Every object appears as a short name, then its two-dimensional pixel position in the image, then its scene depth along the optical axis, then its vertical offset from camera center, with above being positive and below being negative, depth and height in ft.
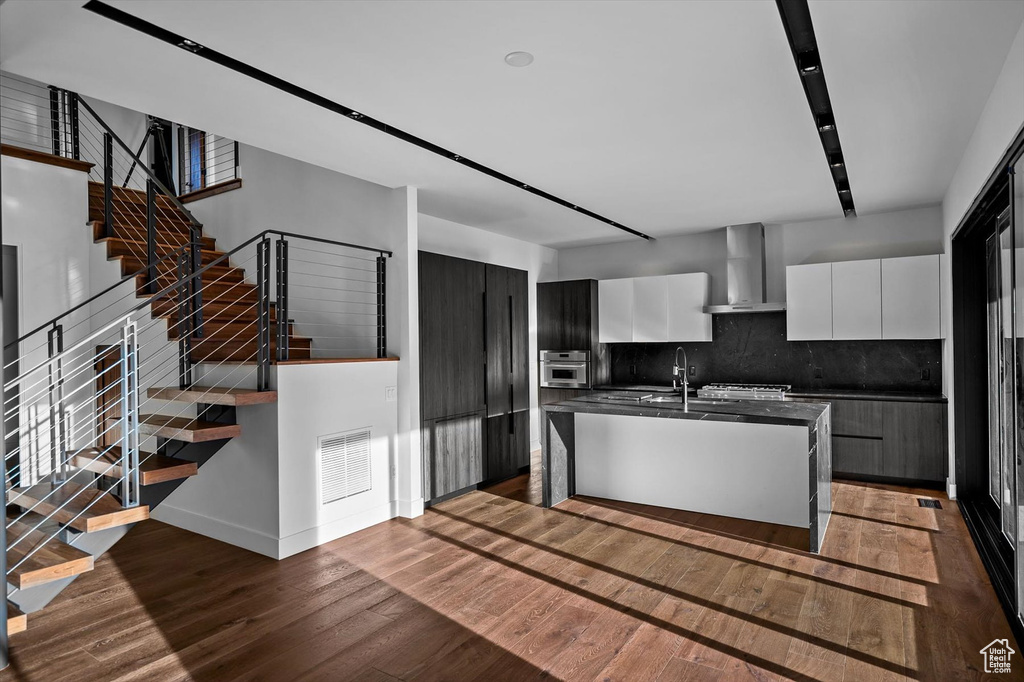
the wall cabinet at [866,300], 18.16 +1.31
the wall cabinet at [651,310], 22.62 +1.27
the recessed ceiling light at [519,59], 8.67 +4.15
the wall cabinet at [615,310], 23.36 +1.32
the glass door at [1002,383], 9.91 -0.82
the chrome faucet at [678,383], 21.40 -1.49
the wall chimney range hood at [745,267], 21.15 +2.67
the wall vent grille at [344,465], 13.83 -2.82
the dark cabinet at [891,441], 17.54 -2.99
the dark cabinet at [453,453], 16.34 -3.07
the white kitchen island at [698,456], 13.58 -2.87
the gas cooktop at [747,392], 19.68 -1.65
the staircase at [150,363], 9.95 -0.37
